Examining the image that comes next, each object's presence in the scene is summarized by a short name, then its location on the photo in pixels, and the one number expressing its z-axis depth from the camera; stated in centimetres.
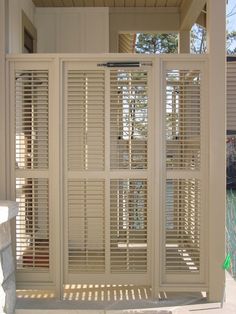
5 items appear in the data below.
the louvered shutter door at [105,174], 395
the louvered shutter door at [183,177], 390
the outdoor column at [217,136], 373
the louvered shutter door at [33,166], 394
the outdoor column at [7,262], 338
